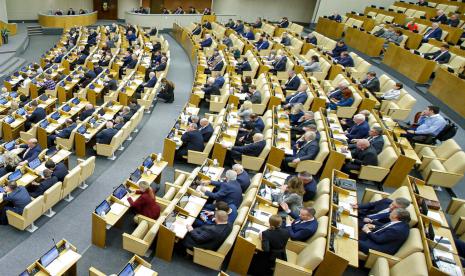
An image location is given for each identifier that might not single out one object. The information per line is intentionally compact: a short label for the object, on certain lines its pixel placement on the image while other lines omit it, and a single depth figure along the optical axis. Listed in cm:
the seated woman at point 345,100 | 961
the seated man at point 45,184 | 645
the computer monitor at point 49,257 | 461
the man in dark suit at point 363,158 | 716
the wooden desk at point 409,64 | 1121
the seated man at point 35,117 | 941
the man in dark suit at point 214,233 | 513
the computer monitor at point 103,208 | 559
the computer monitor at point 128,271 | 445
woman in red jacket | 581
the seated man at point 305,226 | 525
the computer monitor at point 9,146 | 784
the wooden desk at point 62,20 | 2253
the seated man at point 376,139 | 750
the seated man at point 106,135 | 823
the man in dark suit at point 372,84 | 1049
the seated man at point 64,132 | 846
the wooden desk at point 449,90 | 951
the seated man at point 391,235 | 514
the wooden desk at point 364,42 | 1406
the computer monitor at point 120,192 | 605
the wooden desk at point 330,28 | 1761
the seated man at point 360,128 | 815
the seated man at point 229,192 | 611
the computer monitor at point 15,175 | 664
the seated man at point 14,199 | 596
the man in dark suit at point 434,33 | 1382
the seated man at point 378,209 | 538
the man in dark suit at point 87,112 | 945
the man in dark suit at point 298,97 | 998
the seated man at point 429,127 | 788
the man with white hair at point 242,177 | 656
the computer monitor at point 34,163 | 695
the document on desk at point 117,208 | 578
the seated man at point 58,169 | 667
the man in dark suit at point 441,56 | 1137
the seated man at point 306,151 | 741
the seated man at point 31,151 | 751
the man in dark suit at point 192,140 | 788
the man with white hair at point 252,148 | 762
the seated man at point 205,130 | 830
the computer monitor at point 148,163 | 704
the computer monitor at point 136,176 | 663
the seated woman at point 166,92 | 1142
